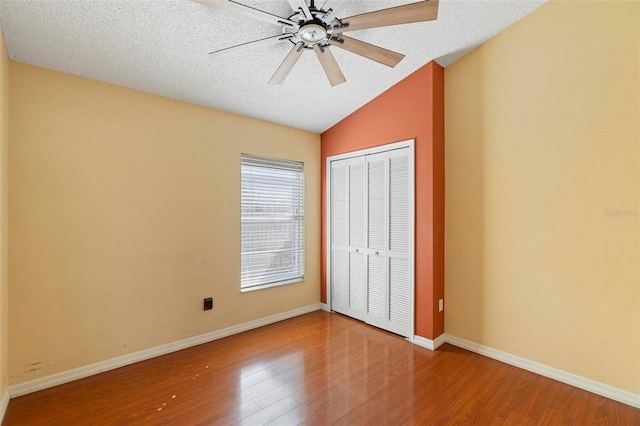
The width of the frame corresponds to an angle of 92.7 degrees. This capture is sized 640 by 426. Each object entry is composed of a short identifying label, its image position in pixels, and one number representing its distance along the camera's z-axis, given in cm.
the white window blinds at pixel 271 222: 350
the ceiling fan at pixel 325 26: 162
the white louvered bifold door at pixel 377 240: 341
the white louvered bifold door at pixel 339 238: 386
